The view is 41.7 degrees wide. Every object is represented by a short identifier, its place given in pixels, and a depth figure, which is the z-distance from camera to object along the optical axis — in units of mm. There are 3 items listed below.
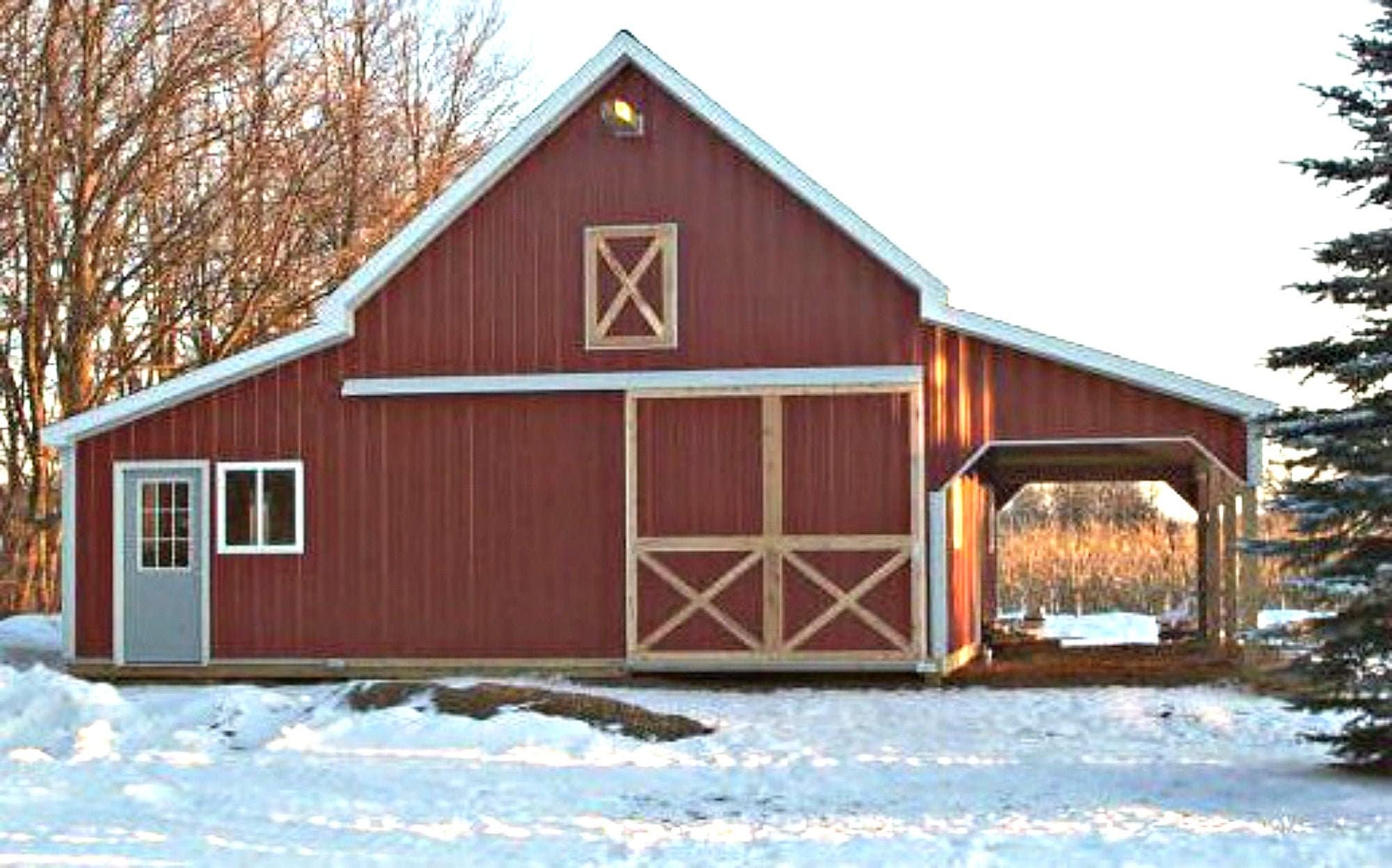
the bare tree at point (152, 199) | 28453
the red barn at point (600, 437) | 17578
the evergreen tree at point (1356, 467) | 11195
